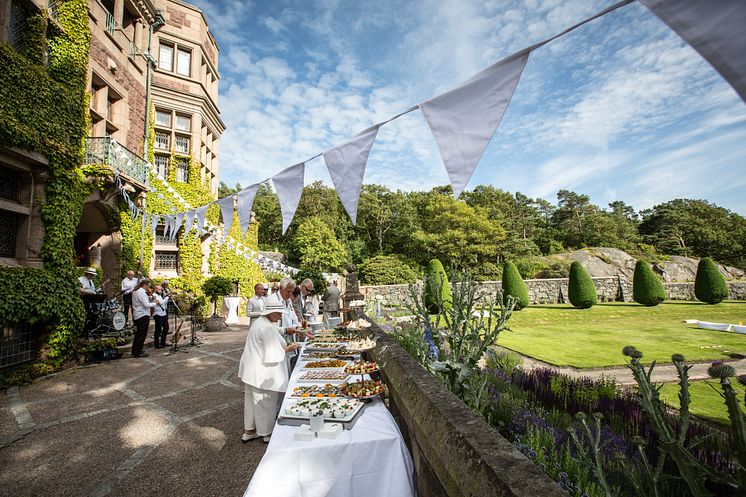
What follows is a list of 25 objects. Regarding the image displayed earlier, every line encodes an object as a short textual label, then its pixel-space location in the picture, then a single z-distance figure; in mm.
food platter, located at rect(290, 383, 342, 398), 3247
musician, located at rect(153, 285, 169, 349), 9453
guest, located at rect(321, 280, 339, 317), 10164
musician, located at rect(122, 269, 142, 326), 10172
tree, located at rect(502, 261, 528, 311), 19688
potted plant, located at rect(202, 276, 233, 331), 13227
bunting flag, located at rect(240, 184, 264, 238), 5372
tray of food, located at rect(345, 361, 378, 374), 3899
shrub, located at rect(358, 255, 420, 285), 29203
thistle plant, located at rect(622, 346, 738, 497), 1395
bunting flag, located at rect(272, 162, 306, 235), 4461
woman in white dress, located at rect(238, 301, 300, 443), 4152
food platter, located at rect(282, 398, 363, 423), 2602
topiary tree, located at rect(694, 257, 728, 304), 19766
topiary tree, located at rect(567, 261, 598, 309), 19469
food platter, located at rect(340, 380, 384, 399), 3032
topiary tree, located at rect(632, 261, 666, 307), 19797
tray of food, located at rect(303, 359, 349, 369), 4305
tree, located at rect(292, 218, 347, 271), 33938
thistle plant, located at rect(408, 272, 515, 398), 3008
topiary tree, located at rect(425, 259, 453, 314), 17994
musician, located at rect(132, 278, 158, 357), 8344
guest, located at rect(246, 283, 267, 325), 6285
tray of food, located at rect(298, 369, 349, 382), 3853
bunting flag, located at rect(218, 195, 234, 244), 6066
